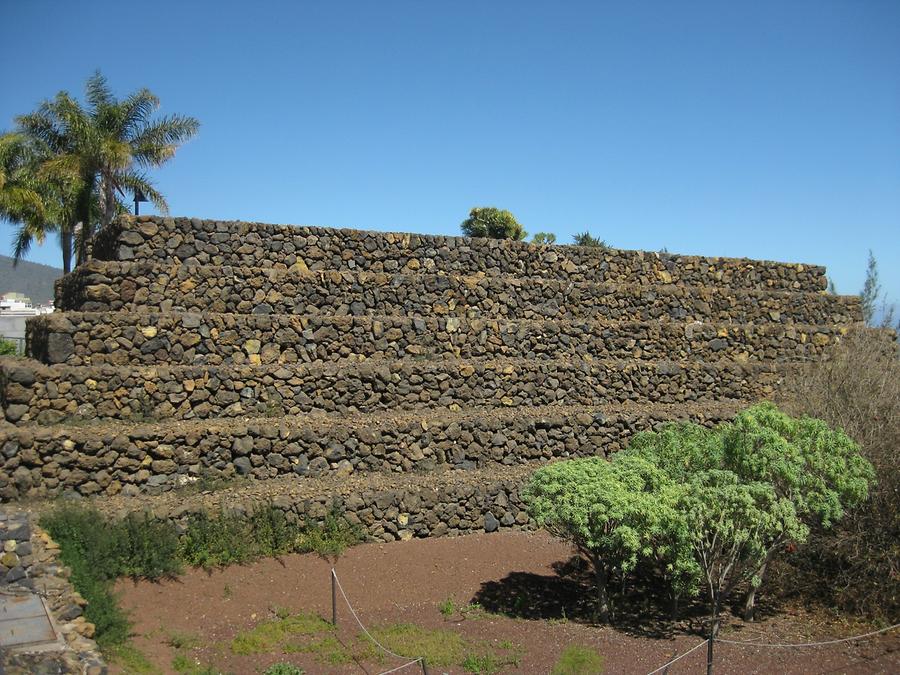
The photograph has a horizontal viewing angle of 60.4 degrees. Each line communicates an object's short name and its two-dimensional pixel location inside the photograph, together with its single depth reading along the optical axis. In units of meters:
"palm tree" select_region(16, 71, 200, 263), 24.59
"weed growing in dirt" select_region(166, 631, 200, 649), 8.76
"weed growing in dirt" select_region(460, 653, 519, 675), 8.63
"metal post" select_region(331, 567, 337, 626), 9.61
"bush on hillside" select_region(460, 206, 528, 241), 33.16
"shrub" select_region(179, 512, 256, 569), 10.49
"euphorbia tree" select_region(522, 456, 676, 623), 9.19
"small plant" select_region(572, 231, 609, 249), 33.88
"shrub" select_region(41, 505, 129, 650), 8.34
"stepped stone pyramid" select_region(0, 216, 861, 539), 11.59
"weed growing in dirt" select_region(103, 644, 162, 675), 7.79
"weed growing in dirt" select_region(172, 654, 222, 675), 8.20
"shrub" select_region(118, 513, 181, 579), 9.91
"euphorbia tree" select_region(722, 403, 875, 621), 9.39
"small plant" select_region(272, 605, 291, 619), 9.84
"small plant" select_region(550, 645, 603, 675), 8.53
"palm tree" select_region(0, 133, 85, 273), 25.39
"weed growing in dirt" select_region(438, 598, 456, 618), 10.27
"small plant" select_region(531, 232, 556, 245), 31.36
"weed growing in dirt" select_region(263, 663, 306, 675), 8.23
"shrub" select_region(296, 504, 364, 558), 11.33
